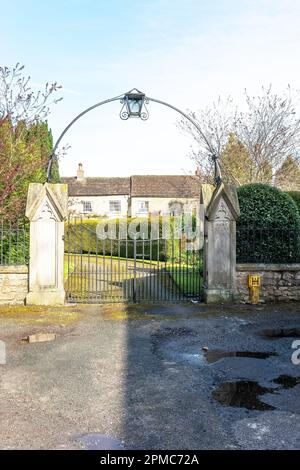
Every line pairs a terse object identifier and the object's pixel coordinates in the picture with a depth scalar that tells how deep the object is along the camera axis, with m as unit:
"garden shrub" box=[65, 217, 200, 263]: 20.82
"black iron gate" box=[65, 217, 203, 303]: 10.66
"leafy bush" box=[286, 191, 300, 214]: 14.40
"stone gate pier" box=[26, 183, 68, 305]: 9.59
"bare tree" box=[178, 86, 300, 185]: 18.59
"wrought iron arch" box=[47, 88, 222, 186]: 10.10
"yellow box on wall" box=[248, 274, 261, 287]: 9.95
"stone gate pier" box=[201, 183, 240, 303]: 9.94
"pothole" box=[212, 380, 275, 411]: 4.54
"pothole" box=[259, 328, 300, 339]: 7.41
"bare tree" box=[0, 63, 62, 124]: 12.45
